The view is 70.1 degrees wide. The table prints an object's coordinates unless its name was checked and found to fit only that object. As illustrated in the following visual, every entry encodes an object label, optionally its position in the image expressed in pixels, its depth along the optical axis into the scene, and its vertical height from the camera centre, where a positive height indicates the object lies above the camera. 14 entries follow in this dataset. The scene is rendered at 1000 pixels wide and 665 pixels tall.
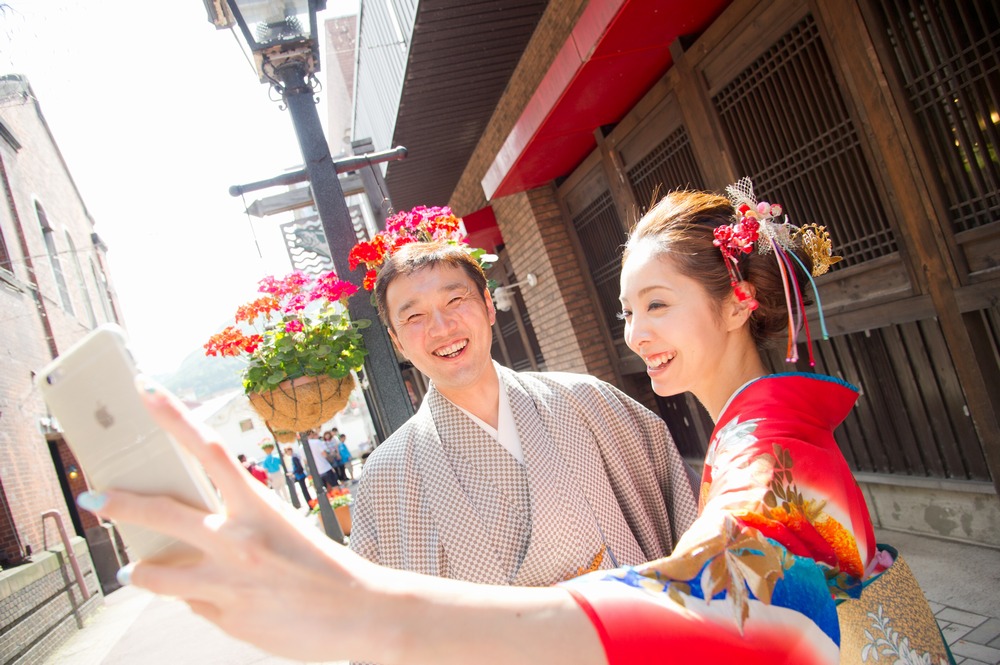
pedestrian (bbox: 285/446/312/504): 16.53 -1.28
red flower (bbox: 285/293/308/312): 3.20 +0.49
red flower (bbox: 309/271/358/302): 2.94 +0.46
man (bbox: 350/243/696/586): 1.88 -0.33
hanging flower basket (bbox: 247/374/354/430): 3.19 +0.06
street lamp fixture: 2.98 +1.59
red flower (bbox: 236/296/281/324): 3.25 +0.53
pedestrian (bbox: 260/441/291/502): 17.14 -1.00
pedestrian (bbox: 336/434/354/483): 18.09 -1.43
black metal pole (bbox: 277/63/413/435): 3.06 +0.73
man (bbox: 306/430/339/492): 13.85 -1.08
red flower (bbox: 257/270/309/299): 3.27 +0.59
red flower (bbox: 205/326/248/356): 3.21 +0.42
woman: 0.69 -0.28
